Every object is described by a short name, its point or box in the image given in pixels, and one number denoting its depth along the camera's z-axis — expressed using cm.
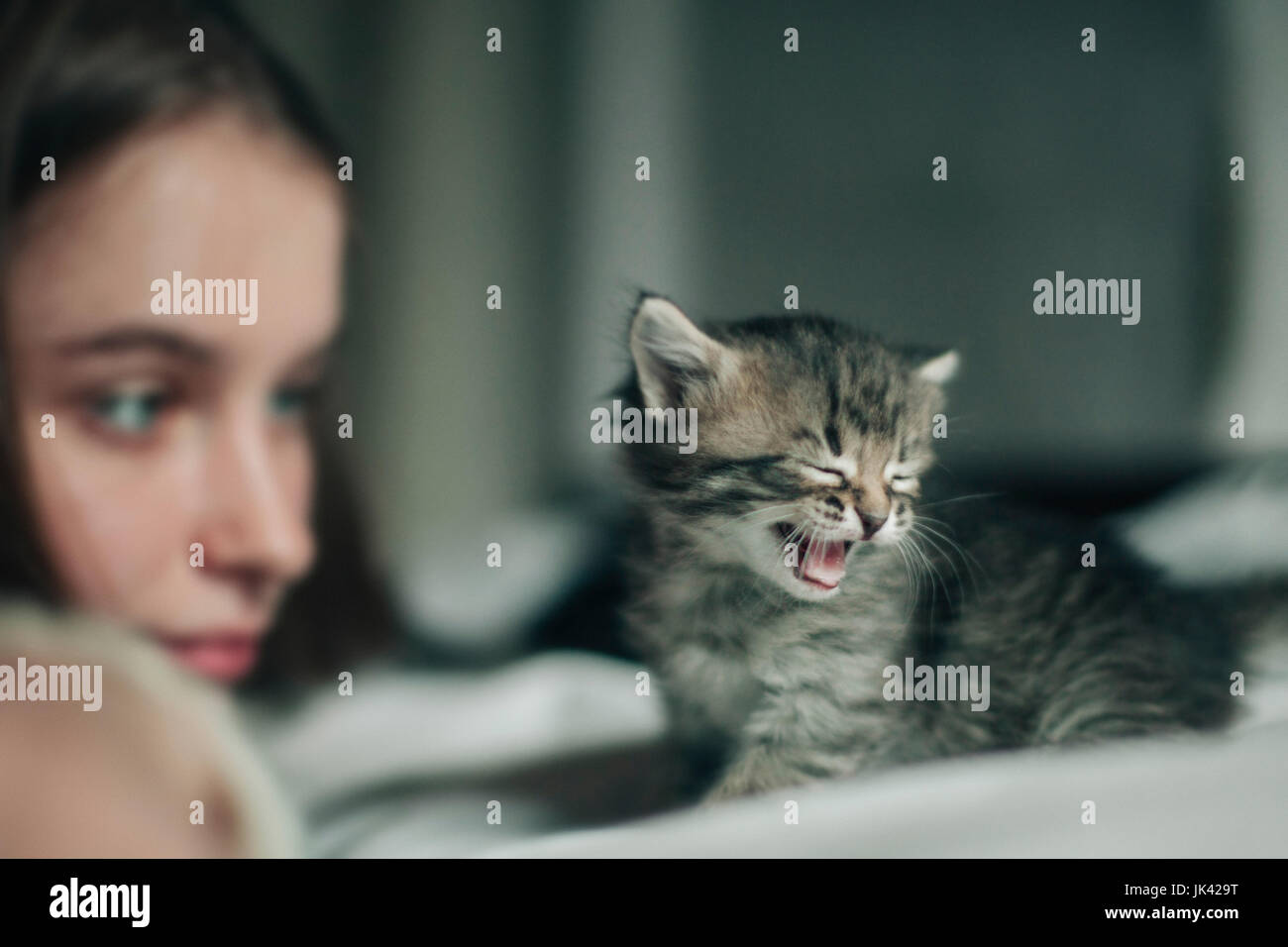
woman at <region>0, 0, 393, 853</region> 61
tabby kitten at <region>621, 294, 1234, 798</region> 58
